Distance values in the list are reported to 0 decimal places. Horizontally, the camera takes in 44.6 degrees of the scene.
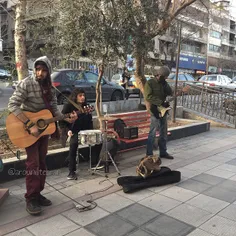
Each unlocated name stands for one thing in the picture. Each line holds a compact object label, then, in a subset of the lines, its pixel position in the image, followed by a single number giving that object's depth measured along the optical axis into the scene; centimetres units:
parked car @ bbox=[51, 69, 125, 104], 980
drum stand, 480
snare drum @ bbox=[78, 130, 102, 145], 456
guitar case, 408
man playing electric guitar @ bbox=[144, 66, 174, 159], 539
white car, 2153
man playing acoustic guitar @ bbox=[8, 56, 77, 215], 334
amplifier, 537
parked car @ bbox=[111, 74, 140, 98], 1617
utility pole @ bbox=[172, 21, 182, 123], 905
